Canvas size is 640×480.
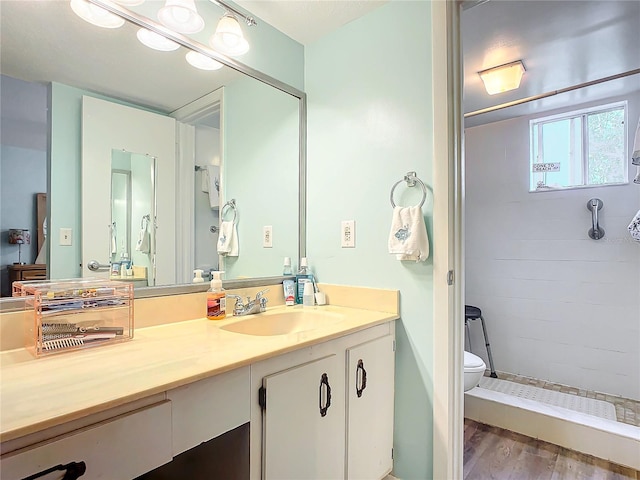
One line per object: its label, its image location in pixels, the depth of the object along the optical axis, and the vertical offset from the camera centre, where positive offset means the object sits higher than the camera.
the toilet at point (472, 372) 2.12 -0.77
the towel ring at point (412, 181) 1.47 +0.26
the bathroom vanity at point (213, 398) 0.65 -0.36
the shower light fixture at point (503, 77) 2.10 +0.99
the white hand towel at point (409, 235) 1.42 +0.03
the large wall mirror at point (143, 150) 1.11 +0.37
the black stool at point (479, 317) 2.91 -0.61
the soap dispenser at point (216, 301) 1.39 -0.22
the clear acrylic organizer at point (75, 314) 0.97 -0.20
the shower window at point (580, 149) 2.58 +0.71
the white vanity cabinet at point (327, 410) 1.00 -0.54
